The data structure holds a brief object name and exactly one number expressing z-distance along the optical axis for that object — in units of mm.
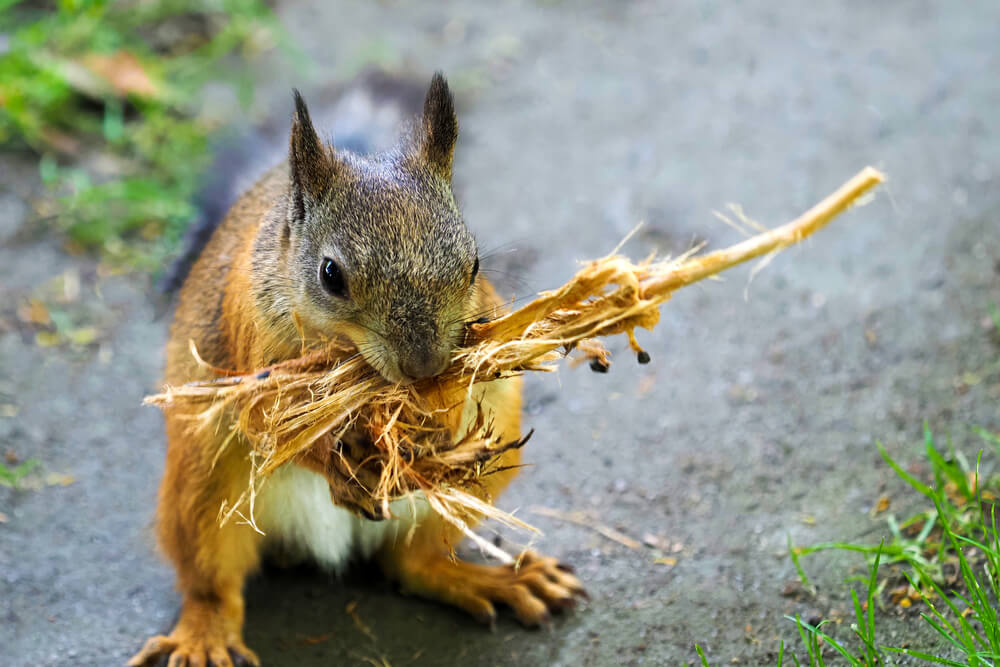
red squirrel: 3777
